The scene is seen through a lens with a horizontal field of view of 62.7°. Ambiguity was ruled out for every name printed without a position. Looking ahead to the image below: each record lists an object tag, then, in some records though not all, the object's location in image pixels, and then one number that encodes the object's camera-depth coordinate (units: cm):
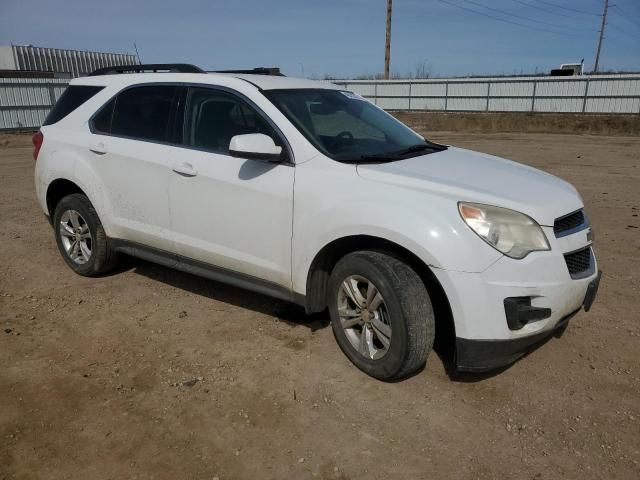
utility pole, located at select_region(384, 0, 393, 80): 3022
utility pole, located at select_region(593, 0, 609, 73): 5906
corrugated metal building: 3869
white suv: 285
